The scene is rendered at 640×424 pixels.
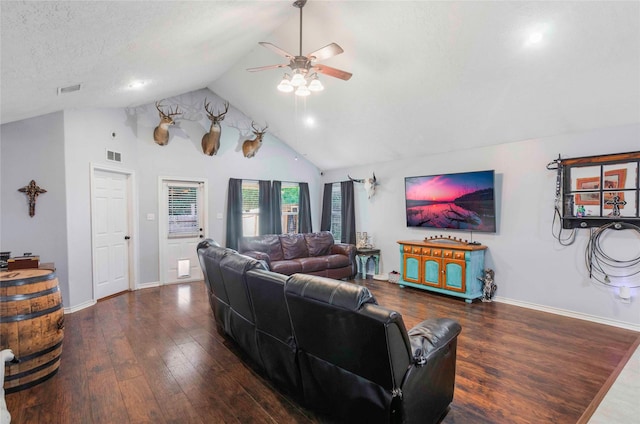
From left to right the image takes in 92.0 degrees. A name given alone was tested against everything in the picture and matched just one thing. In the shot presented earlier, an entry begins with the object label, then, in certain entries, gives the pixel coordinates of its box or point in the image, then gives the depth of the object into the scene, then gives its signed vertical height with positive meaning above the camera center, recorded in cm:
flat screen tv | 464 +6
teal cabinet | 454 -97
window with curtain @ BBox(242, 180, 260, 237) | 673 -5
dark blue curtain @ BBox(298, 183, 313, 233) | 745 -15
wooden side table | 612 -108
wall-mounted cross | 393 +18
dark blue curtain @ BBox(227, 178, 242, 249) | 632 -14
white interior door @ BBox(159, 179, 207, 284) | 574 -41
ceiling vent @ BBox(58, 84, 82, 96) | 333 +130
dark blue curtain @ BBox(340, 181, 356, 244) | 684 -19
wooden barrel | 226 -91
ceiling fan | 299 +146
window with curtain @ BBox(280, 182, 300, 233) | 736 -3
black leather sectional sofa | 156 -84
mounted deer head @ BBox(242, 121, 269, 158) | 638 +127
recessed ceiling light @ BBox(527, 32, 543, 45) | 294 +161
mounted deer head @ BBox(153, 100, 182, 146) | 521 +137
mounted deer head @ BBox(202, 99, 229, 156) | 583 +135
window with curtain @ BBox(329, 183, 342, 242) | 736 -16
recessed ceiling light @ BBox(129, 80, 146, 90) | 398 +161
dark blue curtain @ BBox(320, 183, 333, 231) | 752 -9
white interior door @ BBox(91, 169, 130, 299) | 459 -40
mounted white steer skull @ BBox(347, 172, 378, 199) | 636 +42
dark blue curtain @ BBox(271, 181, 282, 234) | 696 -3
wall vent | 480 +80
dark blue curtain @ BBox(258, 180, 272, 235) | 683 -3
